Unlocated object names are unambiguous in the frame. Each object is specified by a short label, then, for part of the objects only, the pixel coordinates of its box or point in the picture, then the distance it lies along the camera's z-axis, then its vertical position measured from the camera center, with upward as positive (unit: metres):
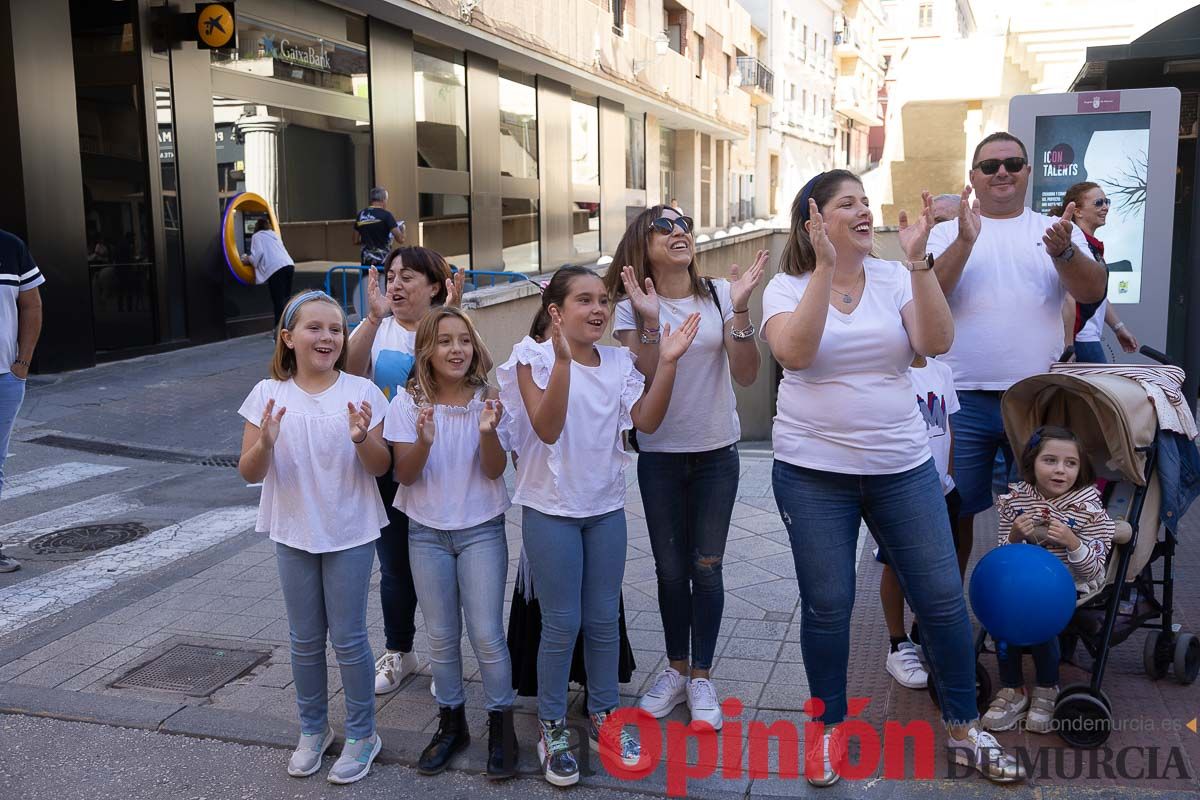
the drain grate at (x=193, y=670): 4.43 -1.79
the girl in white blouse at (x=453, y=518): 3.66 -0.94
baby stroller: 3.69 -0.98
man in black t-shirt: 12.77 +0.10
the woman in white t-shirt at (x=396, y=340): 4.13 -0.38
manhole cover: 6.32 -1.76
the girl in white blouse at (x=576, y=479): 3.56 -0.79
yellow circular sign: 12.42 +2.43
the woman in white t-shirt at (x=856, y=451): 3.37 -0.67
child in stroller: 3.75 -1.02
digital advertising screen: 8.51 +0.49
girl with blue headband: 3.61 -0.88
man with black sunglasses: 4.16 -0.24
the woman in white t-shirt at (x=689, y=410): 3.79 -0.61
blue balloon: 3.56 -1.19
